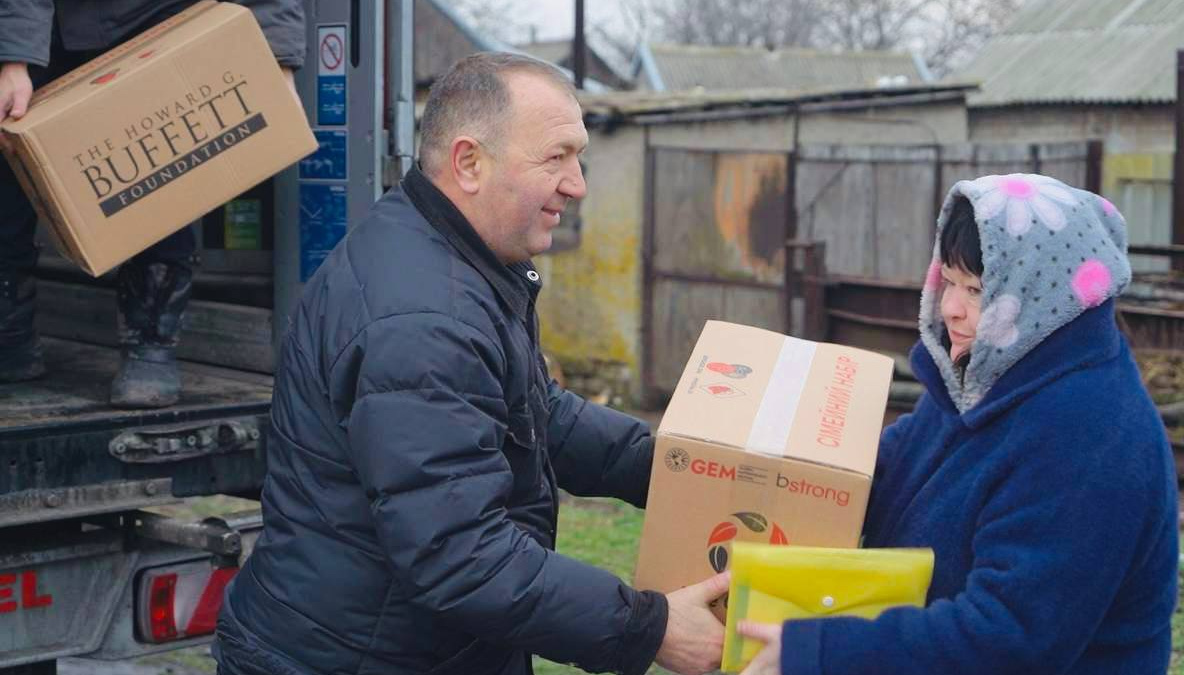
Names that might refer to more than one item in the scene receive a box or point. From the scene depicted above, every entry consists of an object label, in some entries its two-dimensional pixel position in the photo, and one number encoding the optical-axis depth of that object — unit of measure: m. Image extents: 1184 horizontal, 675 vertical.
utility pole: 11.96
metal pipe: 3.54
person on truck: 3.38
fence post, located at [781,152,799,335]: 9.91
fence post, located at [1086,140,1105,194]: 8.76
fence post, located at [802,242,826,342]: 8.71
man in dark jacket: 2.06
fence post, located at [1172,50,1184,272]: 8.76
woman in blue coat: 1.92
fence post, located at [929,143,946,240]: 9.70
